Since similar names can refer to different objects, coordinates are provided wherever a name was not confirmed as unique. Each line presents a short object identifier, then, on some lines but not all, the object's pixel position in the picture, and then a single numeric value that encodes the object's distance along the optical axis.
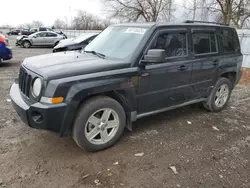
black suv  2.75
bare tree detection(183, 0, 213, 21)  18.48
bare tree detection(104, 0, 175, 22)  26.08
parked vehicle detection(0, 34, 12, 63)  8.42
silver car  19.21
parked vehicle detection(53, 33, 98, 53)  9.96
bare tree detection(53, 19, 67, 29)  57.58
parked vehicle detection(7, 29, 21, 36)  45.92
